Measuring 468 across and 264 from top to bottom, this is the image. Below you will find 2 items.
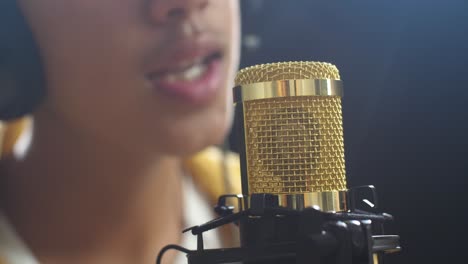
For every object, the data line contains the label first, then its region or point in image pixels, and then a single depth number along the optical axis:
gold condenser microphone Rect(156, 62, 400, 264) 0.39
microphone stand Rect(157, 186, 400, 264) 0.37
